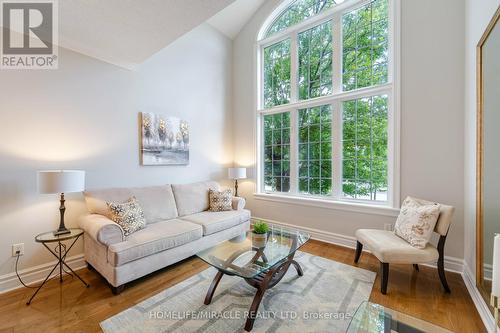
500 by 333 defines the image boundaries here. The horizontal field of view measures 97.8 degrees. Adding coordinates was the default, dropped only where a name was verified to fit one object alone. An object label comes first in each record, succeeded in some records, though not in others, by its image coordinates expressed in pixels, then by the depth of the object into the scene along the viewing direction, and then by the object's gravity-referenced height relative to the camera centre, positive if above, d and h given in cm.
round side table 199 -83
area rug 163 -120
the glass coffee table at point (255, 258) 170 -82
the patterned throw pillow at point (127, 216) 231 -55
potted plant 218 -70
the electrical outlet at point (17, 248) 216 -83
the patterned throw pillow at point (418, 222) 207 -57
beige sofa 204 -74
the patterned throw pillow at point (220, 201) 341 -56
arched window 299 +99
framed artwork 317 +39
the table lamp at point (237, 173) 400 -15
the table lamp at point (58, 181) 197 -15
